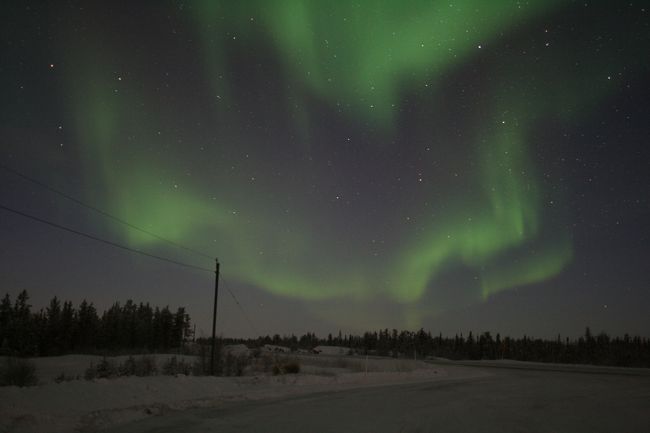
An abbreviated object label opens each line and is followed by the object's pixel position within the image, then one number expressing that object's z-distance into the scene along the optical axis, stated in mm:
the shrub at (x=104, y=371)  24322
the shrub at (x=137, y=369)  26172
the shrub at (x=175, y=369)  27972
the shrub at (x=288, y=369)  31781
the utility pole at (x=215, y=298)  30750
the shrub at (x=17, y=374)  19703
